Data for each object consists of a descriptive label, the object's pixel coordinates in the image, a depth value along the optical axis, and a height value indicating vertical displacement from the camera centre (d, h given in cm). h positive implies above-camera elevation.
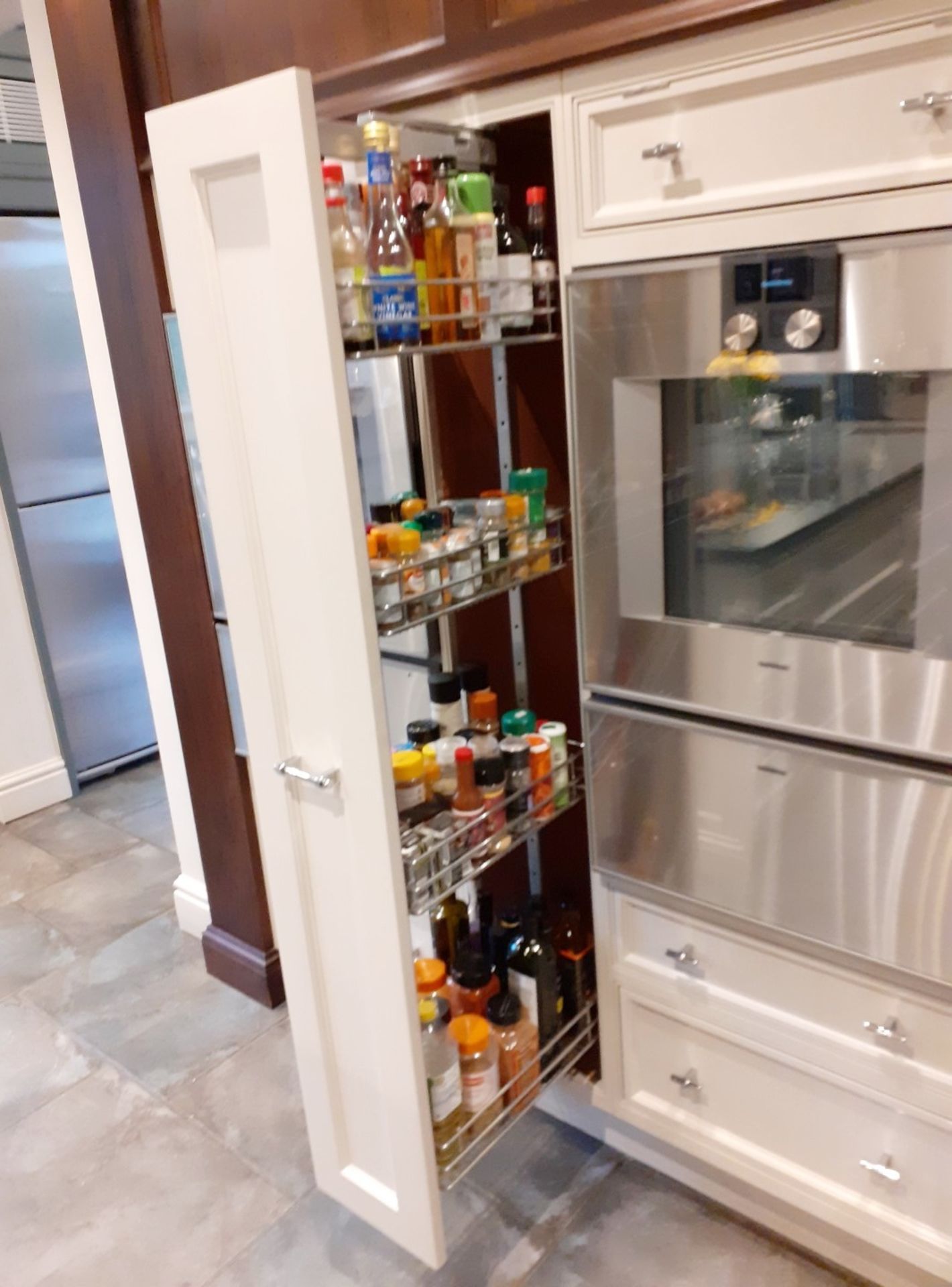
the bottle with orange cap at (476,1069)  141 -101
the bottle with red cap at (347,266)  107 +9
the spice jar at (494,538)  135 -26
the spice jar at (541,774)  147 -63
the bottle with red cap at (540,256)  131 +10
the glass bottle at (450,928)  158 -91
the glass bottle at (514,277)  127 +7
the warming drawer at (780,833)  118 -65
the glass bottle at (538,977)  152 -96
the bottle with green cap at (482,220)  125 +14
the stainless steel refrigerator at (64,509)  300 -42
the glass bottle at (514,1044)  148 -102
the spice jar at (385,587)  118 -28
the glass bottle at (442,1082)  136 -98
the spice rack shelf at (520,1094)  137 -111
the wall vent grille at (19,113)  285 +73
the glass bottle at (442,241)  123 +12
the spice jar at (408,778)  133 -57
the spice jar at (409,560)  122 -26
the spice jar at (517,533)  138 -27
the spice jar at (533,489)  142 -21
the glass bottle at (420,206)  120 +16
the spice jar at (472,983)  148 -93
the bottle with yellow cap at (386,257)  110 +10
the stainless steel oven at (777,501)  105 -21
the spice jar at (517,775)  146 -62
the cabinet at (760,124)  97 +20
